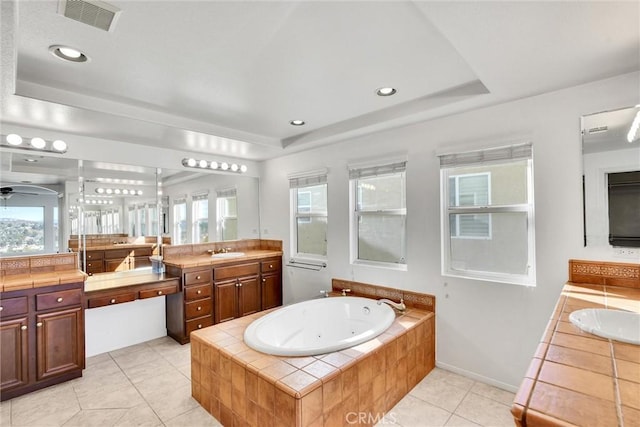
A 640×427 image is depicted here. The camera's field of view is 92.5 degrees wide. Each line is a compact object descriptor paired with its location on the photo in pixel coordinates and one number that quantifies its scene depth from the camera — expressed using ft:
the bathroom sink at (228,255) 13.52
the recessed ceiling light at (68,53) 5.89
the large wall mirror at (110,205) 9.43
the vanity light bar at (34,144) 9.05
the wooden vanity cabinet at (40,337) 7.97
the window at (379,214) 10.85
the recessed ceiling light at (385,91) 8.09
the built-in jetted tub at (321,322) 8.79
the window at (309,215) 13.48
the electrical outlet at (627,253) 6.65
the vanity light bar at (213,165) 13.23
